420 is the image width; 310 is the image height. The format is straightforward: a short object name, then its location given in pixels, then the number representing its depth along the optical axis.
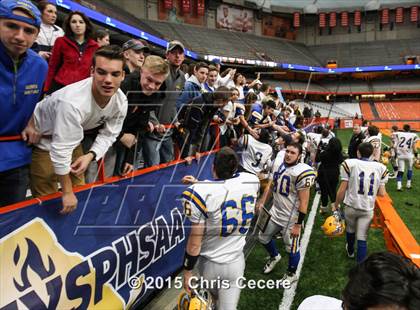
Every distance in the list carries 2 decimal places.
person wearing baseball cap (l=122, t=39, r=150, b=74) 4.38
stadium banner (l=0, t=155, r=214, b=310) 2.33
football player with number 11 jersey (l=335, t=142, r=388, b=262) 5.17
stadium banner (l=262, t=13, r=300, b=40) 45.62
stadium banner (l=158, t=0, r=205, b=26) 34.22
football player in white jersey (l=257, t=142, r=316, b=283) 4.68
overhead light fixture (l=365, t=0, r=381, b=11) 45.14
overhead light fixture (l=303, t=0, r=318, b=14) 46.67
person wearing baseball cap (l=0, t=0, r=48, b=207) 2.25
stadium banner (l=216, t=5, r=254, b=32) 40.19
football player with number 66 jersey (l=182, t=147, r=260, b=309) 2.98
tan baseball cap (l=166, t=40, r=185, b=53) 4.62
